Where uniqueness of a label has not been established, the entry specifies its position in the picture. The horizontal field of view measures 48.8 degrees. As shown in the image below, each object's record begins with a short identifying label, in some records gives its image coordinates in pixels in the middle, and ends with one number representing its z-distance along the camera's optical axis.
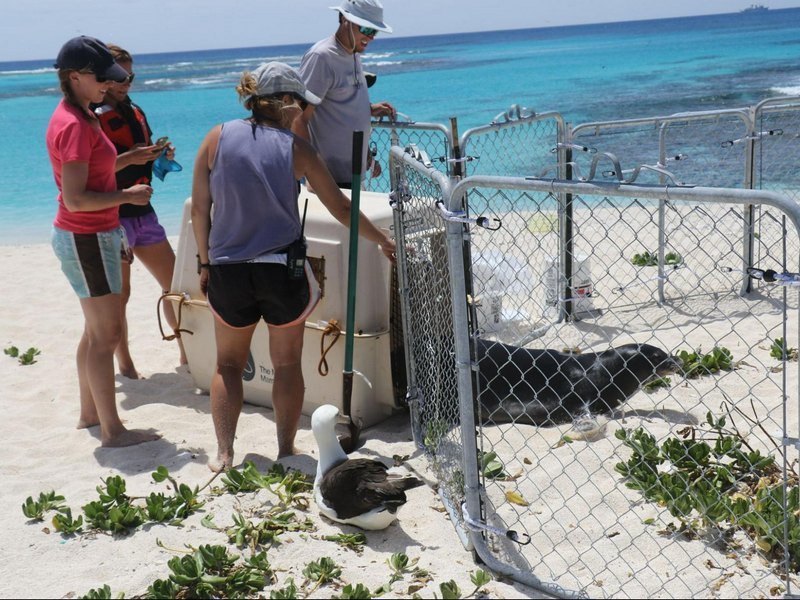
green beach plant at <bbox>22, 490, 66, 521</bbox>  3.76
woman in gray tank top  3.86
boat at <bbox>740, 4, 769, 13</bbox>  150.88
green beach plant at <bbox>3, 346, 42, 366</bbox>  6.12
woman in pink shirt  4.06
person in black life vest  4.95
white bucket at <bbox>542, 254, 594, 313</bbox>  6.26
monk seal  4.59
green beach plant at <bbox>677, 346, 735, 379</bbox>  4.94
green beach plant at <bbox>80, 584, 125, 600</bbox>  3.04
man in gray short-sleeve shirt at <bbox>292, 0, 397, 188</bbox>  5.24
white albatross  3.49
